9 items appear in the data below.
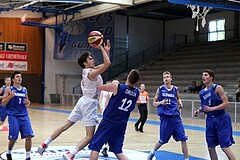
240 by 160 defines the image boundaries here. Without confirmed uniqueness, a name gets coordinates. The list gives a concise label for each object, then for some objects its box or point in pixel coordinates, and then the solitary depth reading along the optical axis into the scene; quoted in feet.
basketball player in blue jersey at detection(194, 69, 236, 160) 21.22
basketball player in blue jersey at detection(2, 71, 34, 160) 22.62
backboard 38.50
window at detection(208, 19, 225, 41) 97.40
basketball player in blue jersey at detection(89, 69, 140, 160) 19.08
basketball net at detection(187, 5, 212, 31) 39.83
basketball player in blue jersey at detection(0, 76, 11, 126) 30.58
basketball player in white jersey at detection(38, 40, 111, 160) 21.42
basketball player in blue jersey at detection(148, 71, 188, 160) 25.03
